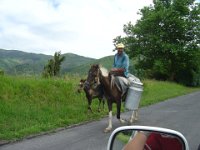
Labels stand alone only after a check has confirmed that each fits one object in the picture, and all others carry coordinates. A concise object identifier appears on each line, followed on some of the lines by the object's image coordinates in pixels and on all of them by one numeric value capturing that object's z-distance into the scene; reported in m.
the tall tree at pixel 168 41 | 20.66
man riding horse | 6.25
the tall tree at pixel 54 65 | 11.49
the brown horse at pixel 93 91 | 5.90
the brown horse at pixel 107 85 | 5.78
